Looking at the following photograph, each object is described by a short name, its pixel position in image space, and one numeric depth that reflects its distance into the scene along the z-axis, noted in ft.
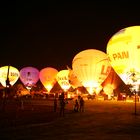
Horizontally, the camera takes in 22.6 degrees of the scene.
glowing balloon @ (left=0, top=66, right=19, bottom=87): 232.82
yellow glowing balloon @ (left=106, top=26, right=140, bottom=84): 143.13
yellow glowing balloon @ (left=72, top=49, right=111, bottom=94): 195.52
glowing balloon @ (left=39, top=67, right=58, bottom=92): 298.56
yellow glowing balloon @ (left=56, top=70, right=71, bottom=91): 263.80
